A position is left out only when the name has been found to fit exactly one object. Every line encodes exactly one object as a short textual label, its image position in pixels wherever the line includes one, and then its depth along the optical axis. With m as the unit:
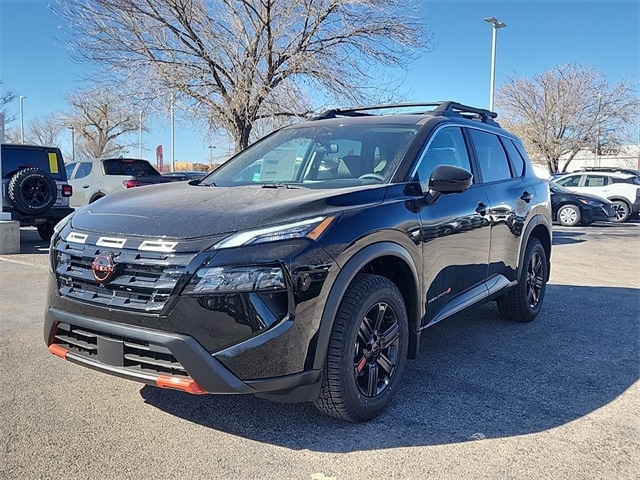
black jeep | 9.41
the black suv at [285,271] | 2.59
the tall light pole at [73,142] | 44.41
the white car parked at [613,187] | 18.22
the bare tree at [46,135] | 52.11
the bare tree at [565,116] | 30.78
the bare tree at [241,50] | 11.52
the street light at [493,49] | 18.83
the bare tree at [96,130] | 41.34
